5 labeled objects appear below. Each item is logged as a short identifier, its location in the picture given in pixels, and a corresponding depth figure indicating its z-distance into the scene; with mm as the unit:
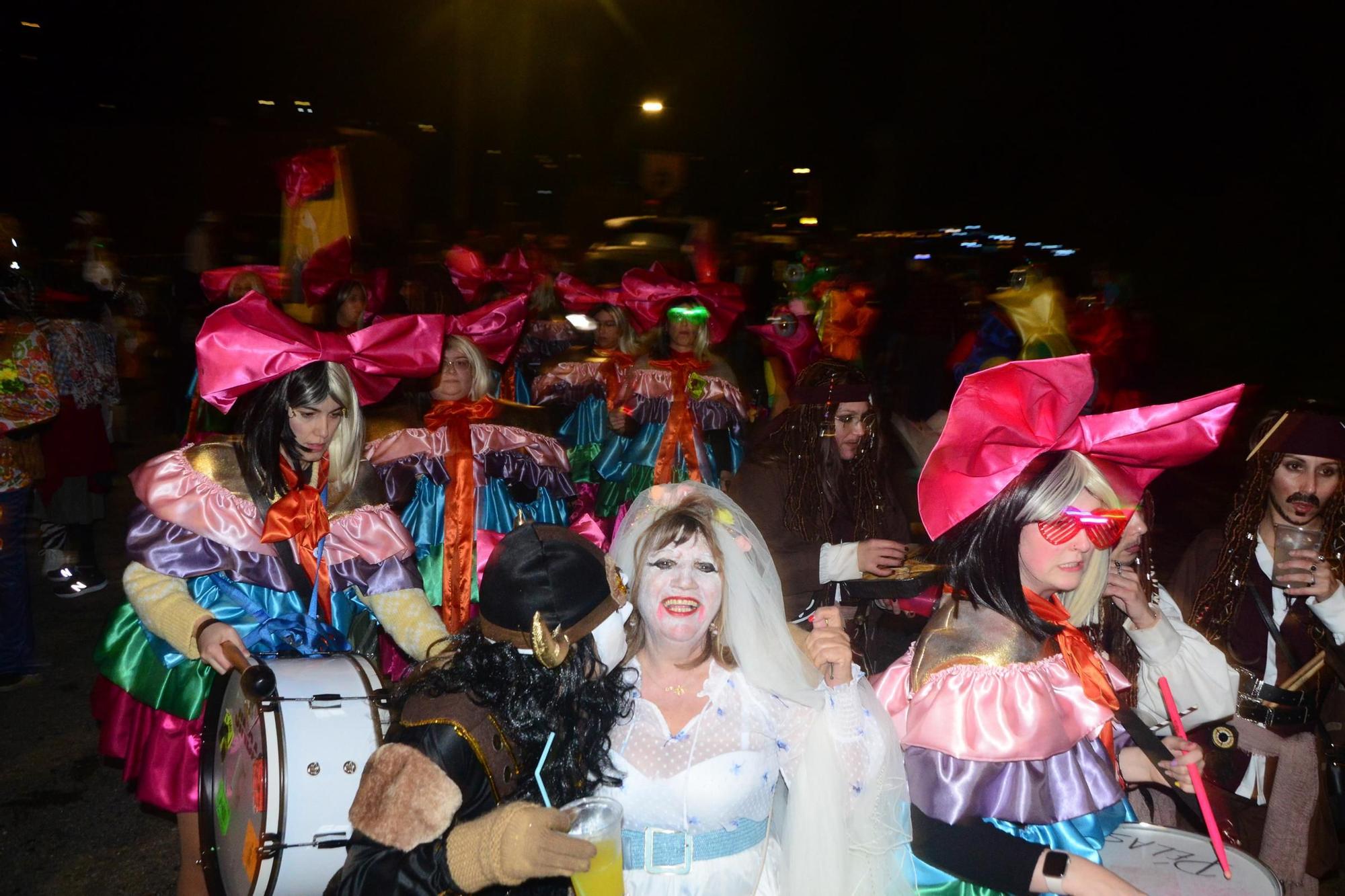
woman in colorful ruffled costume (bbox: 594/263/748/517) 6980
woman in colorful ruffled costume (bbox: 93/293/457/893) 3238
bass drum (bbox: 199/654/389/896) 2646
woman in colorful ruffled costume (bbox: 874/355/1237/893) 2445
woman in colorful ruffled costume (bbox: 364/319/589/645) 5207
